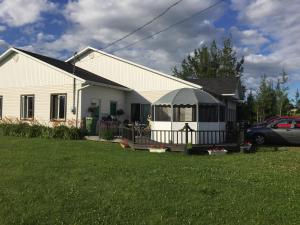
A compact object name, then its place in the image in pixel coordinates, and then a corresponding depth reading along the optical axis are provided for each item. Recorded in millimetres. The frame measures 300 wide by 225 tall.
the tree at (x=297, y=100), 37446
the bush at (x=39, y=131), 13427
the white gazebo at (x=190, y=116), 11283
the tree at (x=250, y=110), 30678
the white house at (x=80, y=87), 14820
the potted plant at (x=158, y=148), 10161
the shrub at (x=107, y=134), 13029
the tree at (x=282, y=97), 31341
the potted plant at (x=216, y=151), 9935
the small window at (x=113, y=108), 16819
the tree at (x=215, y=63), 39939
